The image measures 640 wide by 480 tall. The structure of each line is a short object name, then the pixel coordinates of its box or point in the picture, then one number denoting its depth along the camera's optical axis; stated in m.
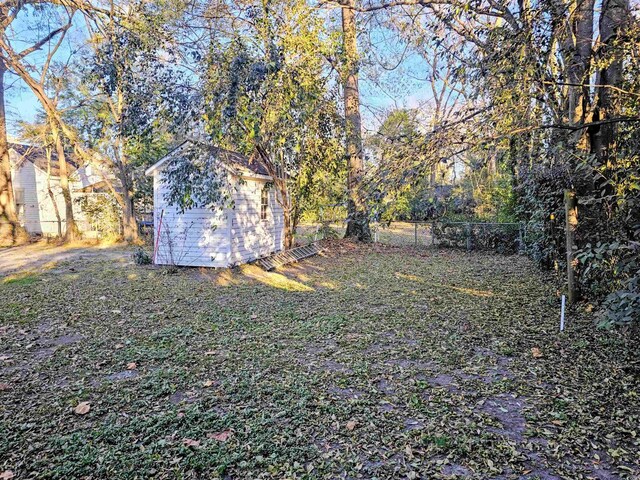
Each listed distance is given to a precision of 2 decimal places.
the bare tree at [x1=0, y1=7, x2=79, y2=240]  10.89
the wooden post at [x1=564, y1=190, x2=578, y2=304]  4.75
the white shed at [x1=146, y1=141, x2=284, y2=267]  9.05
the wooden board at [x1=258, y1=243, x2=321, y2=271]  9.40
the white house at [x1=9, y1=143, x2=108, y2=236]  19.64
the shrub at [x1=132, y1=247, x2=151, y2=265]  9.66
